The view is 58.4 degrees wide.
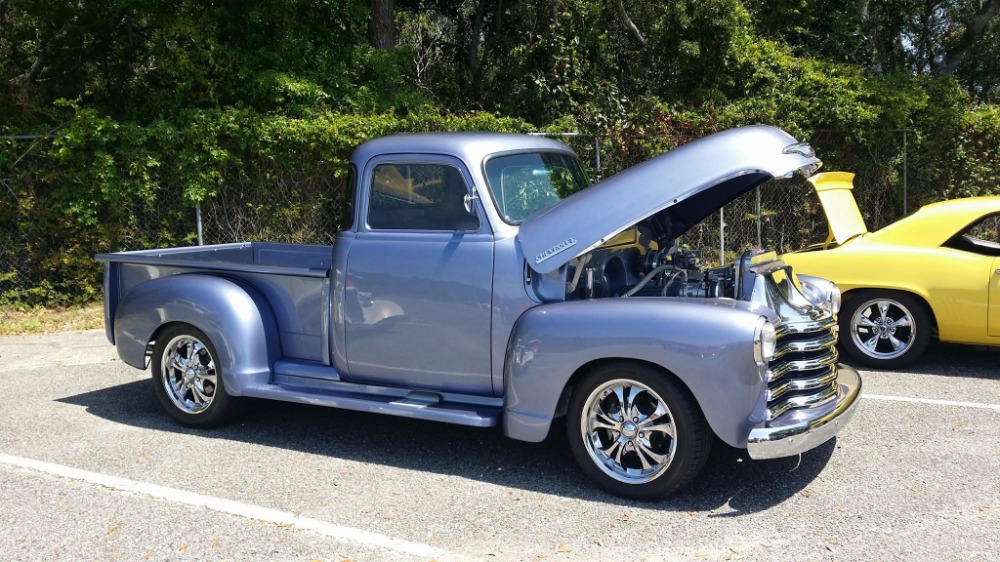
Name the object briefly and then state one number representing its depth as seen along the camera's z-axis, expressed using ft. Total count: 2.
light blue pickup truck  15.12
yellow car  23.94
